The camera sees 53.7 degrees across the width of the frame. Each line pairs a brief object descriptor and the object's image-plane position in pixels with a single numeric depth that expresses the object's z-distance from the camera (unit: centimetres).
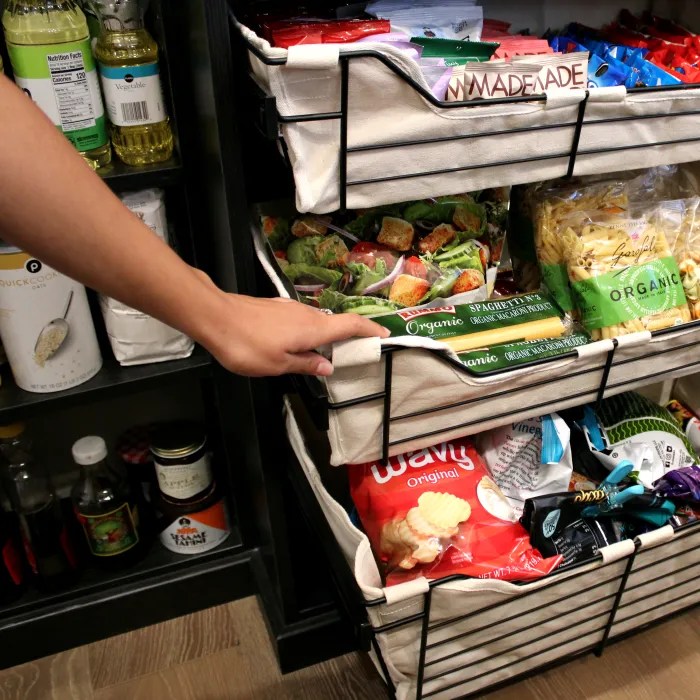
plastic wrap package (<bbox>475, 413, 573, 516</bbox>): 89
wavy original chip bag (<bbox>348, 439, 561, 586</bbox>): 79
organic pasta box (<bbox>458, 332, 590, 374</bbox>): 76
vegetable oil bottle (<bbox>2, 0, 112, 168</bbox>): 79
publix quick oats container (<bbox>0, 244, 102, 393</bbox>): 89
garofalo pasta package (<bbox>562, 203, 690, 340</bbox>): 82
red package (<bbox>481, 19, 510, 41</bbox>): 88
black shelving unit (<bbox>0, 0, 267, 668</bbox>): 83
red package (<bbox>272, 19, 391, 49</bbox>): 70
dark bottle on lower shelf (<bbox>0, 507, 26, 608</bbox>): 118
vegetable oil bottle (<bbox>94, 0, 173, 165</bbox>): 84
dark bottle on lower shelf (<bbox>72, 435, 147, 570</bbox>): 118
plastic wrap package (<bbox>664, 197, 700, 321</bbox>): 87
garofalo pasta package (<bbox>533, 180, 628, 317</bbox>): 87
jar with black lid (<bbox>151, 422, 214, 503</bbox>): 119
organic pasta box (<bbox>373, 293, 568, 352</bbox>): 77
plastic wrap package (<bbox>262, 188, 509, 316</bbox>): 81
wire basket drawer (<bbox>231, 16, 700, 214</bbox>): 61
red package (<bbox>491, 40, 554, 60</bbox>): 80
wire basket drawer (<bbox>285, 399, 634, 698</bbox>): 73
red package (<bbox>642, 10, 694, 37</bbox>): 97
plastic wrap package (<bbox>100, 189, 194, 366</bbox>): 91
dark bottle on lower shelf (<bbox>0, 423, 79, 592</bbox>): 117
